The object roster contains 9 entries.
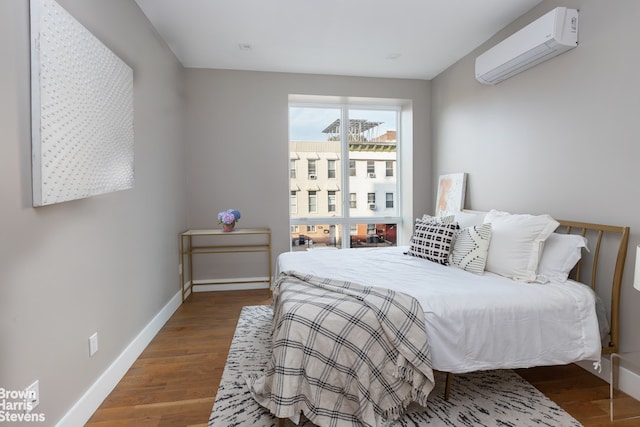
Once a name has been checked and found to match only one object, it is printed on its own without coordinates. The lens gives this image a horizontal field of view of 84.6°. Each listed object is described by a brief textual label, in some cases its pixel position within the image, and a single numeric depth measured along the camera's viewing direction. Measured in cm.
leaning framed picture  380
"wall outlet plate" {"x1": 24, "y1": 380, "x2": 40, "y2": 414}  143
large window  464
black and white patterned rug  183
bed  178
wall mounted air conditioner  237
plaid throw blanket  165
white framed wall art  147
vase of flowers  388
